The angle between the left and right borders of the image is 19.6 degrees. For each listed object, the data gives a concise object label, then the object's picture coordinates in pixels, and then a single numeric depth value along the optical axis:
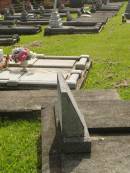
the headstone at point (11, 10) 27.30
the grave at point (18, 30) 18.44
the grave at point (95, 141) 4.79
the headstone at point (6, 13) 24.91
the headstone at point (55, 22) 18.78
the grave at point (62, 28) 18.33
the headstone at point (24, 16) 23.44
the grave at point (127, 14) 23.39
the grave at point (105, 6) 29.31
